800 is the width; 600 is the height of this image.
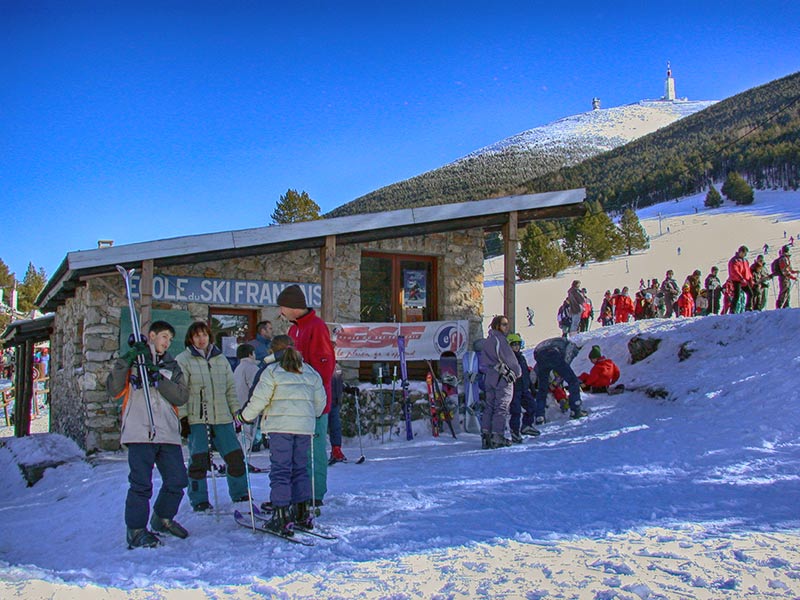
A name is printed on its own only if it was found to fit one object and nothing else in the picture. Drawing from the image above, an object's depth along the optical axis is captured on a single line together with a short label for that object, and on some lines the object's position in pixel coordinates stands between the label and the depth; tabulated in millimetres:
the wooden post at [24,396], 17484
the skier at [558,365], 10594
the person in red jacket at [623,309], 21500
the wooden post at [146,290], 10719
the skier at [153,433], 4914
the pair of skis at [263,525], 4787
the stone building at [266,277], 10852
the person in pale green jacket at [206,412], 5699
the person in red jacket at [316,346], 5691
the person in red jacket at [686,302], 19203
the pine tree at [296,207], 43406
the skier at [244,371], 7533
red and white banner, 12094
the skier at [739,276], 15016
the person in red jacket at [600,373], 12281
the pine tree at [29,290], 48809
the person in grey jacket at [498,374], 8930
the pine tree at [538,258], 48531
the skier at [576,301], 18878
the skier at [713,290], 17697
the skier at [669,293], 19141
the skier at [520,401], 9734
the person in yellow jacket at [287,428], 4957
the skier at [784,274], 14789
